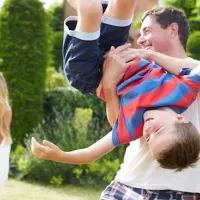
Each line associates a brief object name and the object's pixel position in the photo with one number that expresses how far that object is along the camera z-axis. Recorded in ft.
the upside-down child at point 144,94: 12.28
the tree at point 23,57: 45.00
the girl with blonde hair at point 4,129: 23.12
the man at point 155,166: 13.33
